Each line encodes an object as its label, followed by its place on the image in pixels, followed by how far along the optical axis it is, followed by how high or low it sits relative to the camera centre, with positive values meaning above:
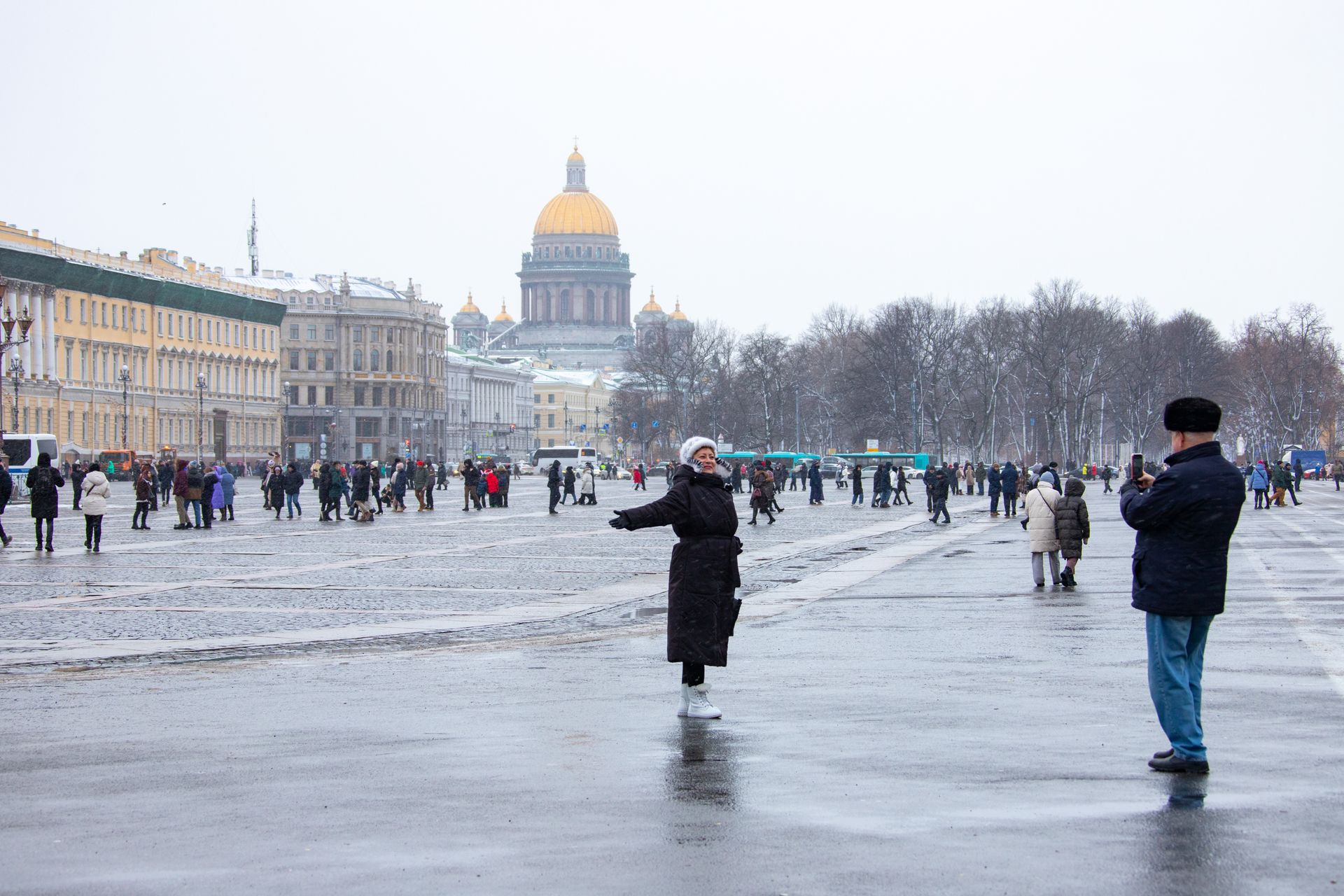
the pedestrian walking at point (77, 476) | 56.08 -0.03
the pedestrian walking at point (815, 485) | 59.88 -0.45
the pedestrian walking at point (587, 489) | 57.41 -0.51
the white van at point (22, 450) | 70.44 +0.90
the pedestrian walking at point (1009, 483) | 49.69 -0.35
